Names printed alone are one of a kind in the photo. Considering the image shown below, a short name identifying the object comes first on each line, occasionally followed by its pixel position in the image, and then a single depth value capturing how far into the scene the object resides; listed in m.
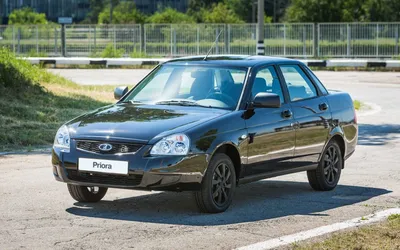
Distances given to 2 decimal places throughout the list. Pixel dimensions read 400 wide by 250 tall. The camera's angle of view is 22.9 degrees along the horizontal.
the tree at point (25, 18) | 90.78
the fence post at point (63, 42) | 54.40
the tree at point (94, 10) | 127.95
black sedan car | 8.95
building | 130.25
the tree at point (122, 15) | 90.06
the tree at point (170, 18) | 77.31
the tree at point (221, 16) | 77.62
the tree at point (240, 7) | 98.88
